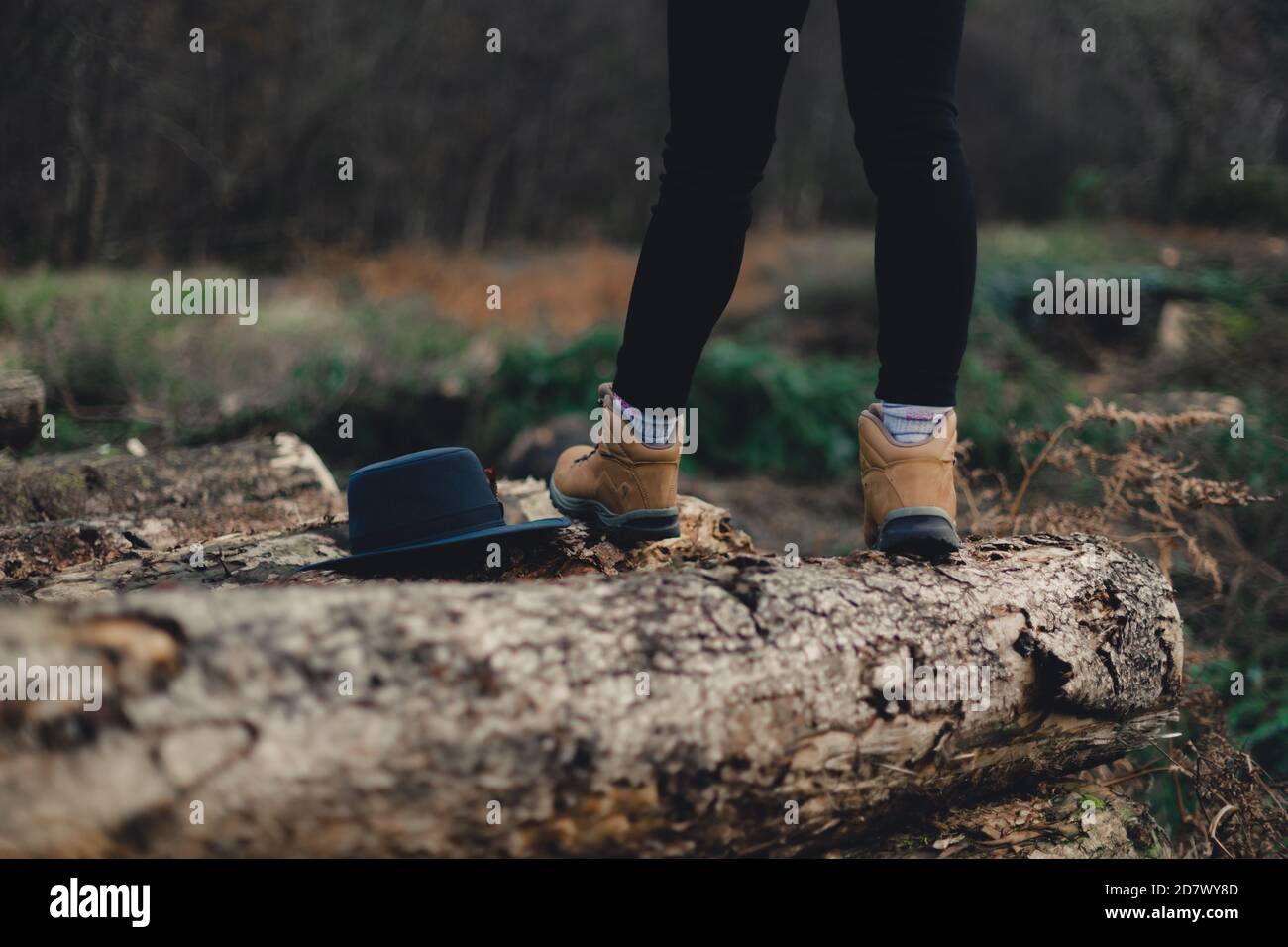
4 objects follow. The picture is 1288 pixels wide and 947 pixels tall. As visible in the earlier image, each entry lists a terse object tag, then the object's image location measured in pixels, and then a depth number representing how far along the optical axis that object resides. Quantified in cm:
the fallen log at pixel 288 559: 218
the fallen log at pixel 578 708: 124
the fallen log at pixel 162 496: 264
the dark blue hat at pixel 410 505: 209
